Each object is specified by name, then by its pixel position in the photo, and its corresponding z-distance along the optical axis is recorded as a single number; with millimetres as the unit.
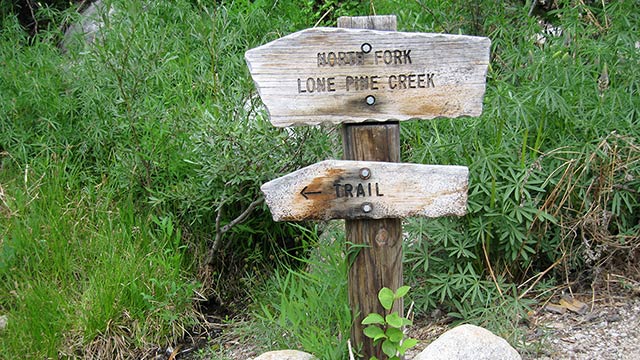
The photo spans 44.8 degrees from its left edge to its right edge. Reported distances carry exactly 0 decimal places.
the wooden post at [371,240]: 2977
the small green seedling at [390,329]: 3066
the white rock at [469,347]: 3131
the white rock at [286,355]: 3337
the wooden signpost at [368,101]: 2848
